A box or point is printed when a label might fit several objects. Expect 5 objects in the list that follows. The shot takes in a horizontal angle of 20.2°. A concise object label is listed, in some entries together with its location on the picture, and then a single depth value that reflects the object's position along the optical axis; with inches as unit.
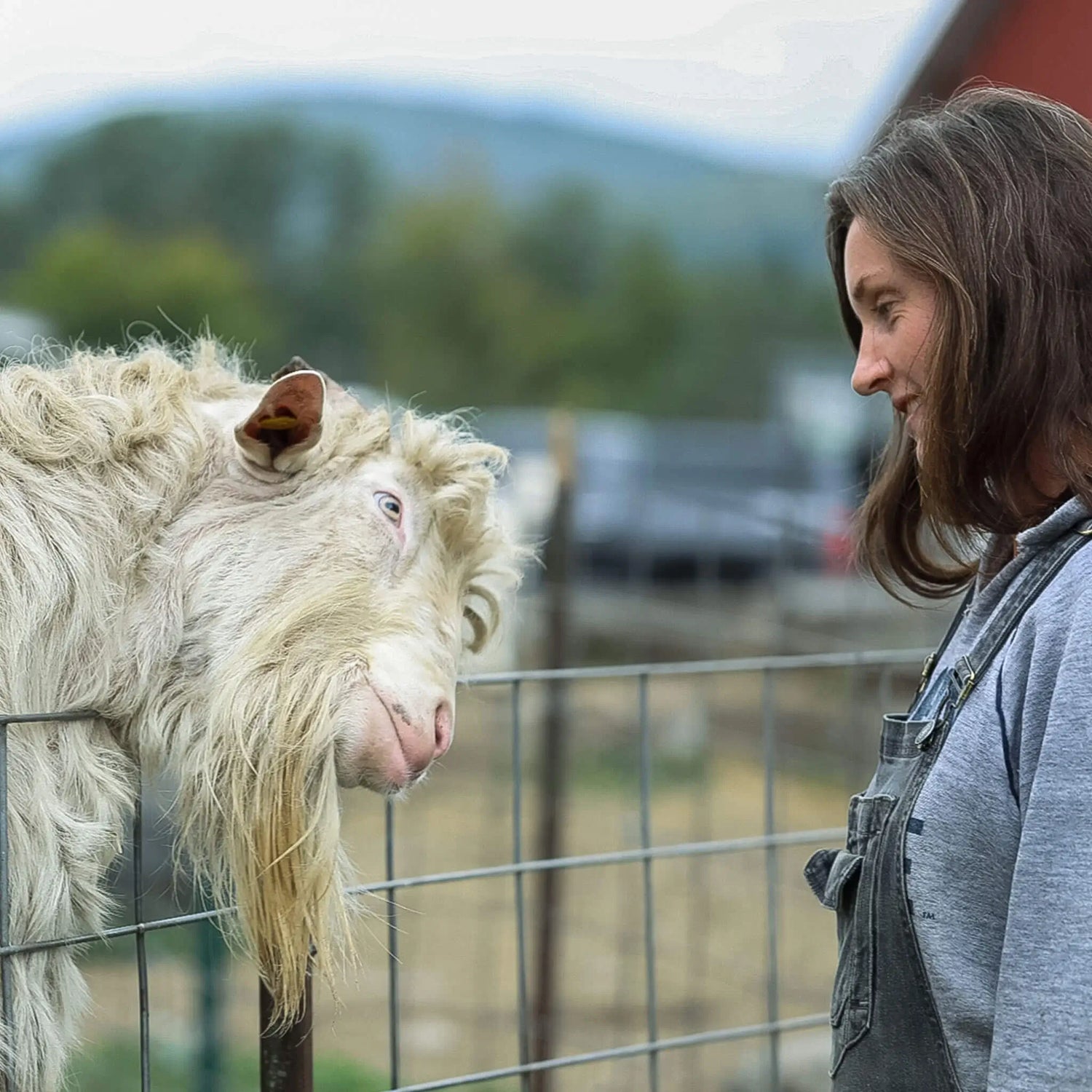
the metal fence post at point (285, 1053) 87.2
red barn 168.2
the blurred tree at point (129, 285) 1124.5
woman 76.5
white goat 85.9
